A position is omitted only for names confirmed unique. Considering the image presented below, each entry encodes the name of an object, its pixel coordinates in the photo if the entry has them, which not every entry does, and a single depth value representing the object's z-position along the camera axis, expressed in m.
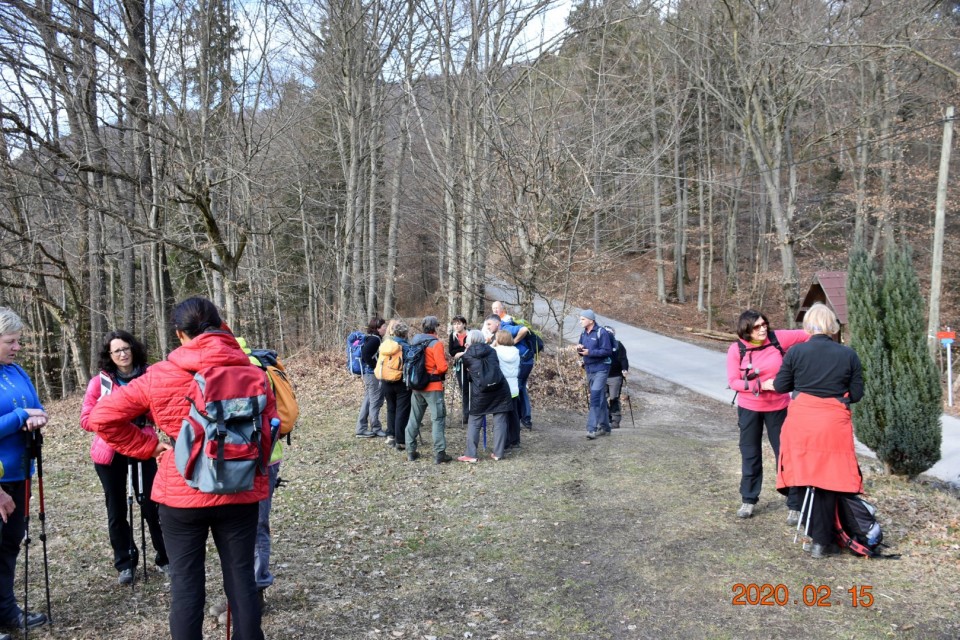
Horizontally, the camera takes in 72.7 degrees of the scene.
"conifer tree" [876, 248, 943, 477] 6.72
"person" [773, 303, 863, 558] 4.87
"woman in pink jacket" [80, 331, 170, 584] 4.54
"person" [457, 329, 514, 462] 7.88
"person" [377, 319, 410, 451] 8.05
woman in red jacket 3.02
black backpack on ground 4.91
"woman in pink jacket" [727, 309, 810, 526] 5.67
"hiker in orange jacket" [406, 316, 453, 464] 7.75
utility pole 15.40
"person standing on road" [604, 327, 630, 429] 9.53
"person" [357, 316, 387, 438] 8.98
